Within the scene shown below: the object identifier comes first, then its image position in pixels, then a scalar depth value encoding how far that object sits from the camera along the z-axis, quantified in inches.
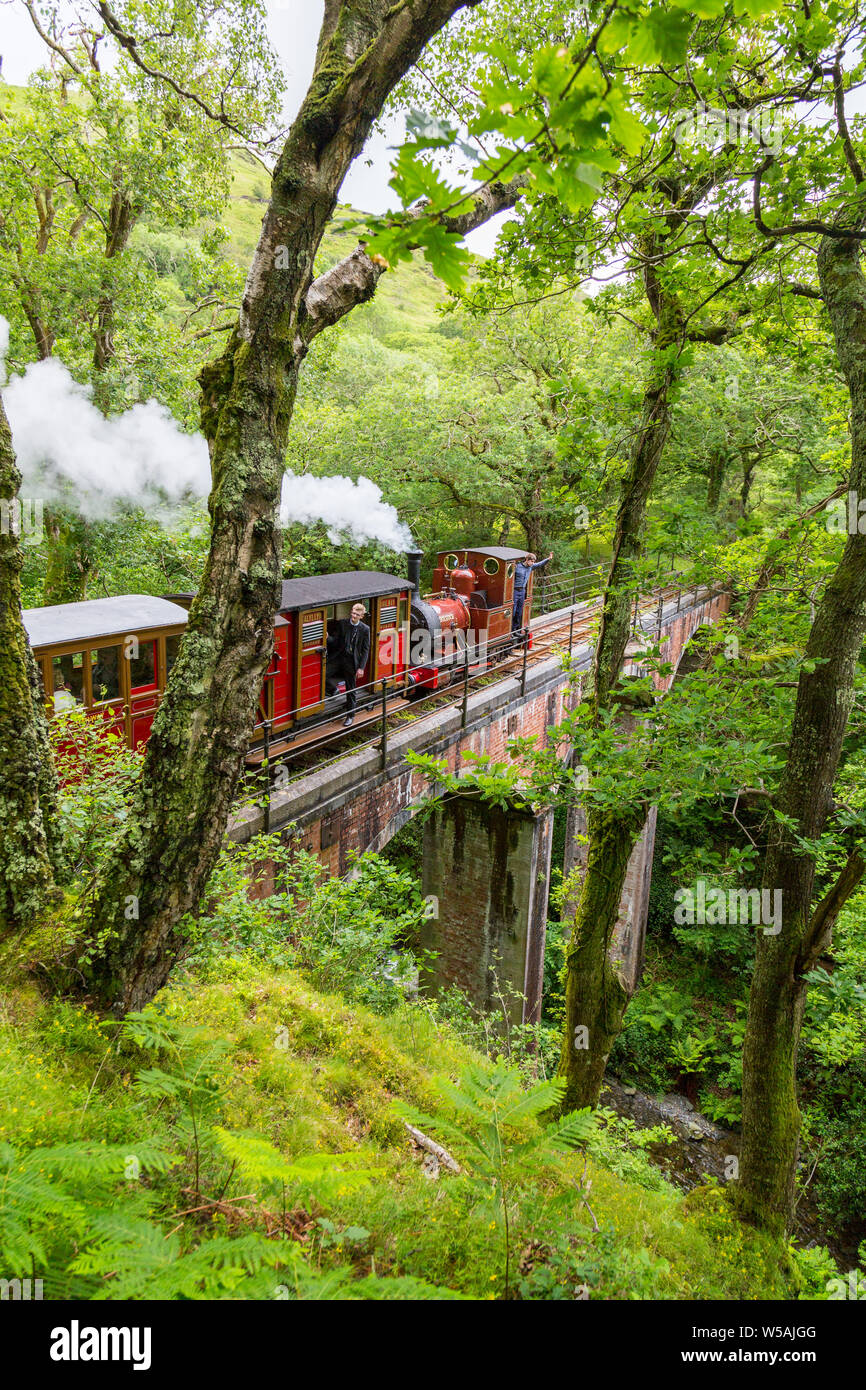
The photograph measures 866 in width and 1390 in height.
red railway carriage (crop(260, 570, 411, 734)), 373.1
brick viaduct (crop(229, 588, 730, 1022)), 355.3
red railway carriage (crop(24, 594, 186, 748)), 281.3
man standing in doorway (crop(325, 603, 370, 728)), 416.8
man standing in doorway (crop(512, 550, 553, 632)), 634.8
